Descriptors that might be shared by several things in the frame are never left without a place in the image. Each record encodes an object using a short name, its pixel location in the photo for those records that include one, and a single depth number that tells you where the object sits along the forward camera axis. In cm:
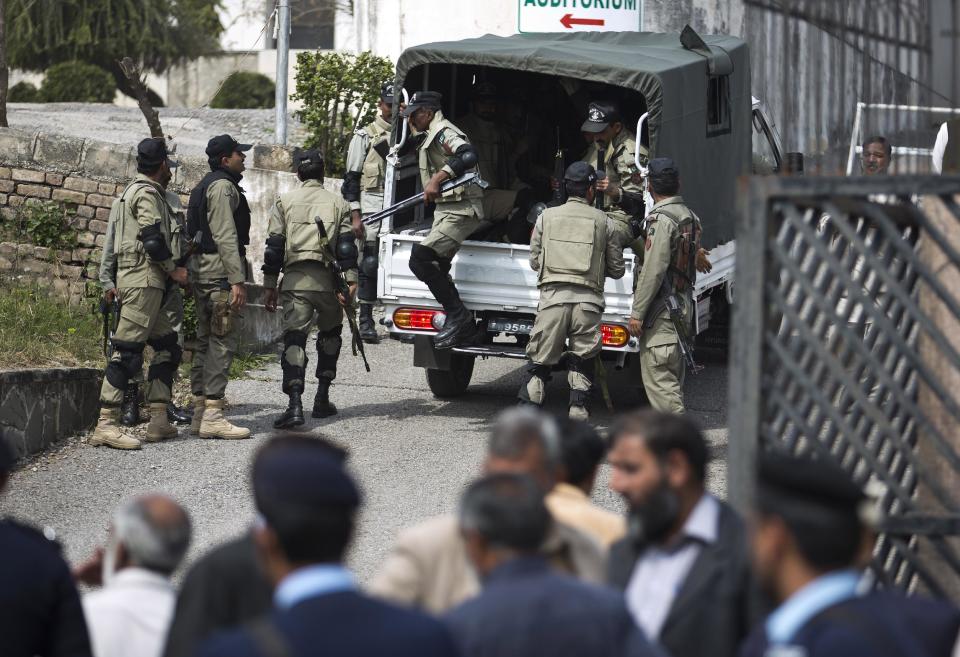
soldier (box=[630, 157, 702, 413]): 1809
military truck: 1978
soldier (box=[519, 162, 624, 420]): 1859
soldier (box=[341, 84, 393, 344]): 2306
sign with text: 2930
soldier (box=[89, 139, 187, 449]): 1816
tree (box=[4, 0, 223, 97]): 6625
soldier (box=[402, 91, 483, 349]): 1961
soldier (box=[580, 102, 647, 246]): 1992
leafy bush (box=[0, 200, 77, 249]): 2698
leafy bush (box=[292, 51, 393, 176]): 3303
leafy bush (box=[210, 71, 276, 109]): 6394
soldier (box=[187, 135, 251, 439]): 1897
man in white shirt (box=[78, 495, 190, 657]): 683
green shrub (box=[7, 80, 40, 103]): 6328
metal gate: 810
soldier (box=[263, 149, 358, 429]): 1953
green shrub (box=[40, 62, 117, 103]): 6187
